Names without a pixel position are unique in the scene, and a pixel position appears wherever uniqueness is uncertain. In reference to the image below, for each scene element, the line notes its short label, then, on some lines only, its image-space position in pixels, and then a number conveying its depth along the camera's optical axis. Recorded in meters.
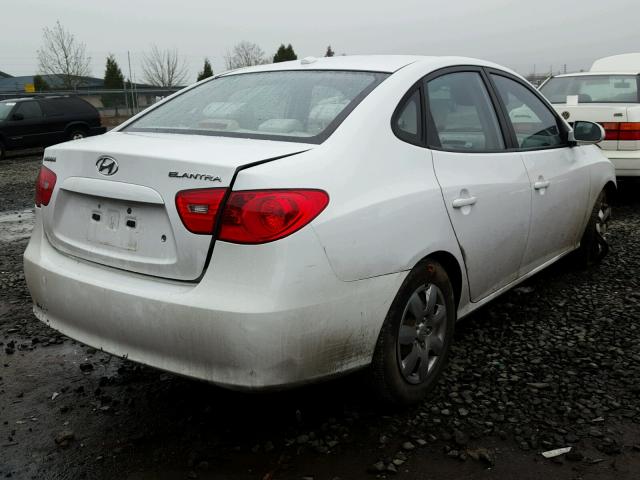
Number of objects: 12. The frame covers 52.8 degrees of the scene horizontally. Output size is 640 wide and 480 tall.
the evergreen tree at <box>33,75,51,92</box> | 39.78
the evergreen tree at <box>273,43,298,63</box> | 46.47
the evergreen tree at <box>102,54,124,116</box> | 41.09
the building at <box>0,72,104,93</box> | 39.06
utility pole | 28.66
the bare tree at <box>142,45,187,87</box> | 48.69
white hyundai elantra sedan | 2.24
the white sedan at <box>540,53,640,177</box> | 7.02
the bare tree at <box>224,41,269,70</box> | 54.06
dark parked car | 16.73
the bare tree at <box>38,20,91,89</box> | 39.03
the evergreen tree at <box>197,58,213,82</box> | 46.72
